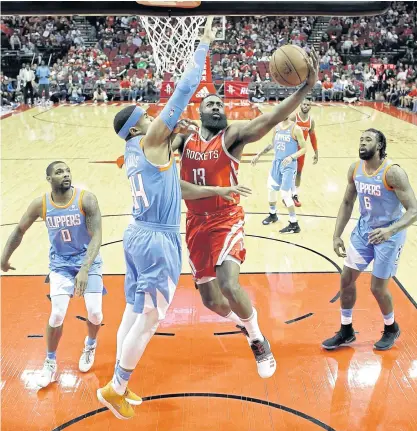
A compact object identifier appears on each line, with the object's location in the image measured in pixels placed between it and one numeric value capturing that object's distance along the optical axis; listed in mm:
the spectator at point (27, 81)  22784
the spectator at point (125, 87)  23859
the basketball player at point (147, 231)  3631
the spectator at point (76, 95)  23984
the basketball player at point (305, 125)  8867
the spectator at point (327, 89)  24062
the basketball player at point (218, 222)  4273
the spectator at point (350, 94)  23781
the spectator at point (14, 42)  26531
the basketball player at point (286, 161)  8109
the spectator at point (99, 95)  24103
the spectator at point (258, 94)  23375
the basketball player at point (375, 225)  4566
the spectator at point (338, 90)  24228
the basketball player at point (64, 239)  4434
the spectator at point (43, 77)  23109
